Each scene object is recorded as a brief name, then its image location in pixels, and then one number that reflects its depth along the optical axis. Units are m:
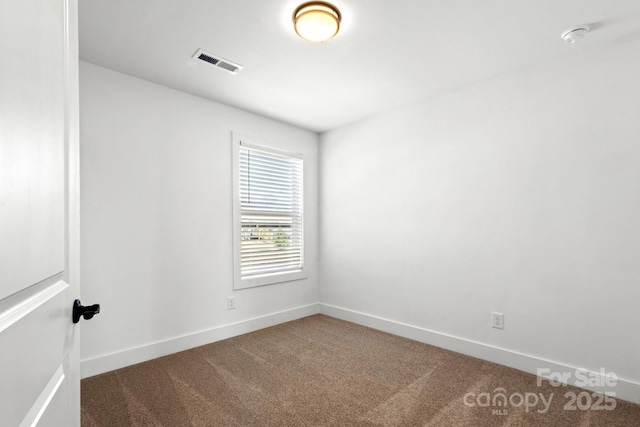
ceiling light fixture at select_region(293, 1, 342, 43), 1.87
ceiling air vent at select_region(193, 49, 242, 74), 2.38
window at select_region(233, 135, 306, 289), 3.44
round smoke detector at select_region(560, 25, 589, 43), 2.08
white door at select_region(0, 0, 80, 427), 0.44
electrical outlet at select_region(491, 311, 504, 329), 2.68
